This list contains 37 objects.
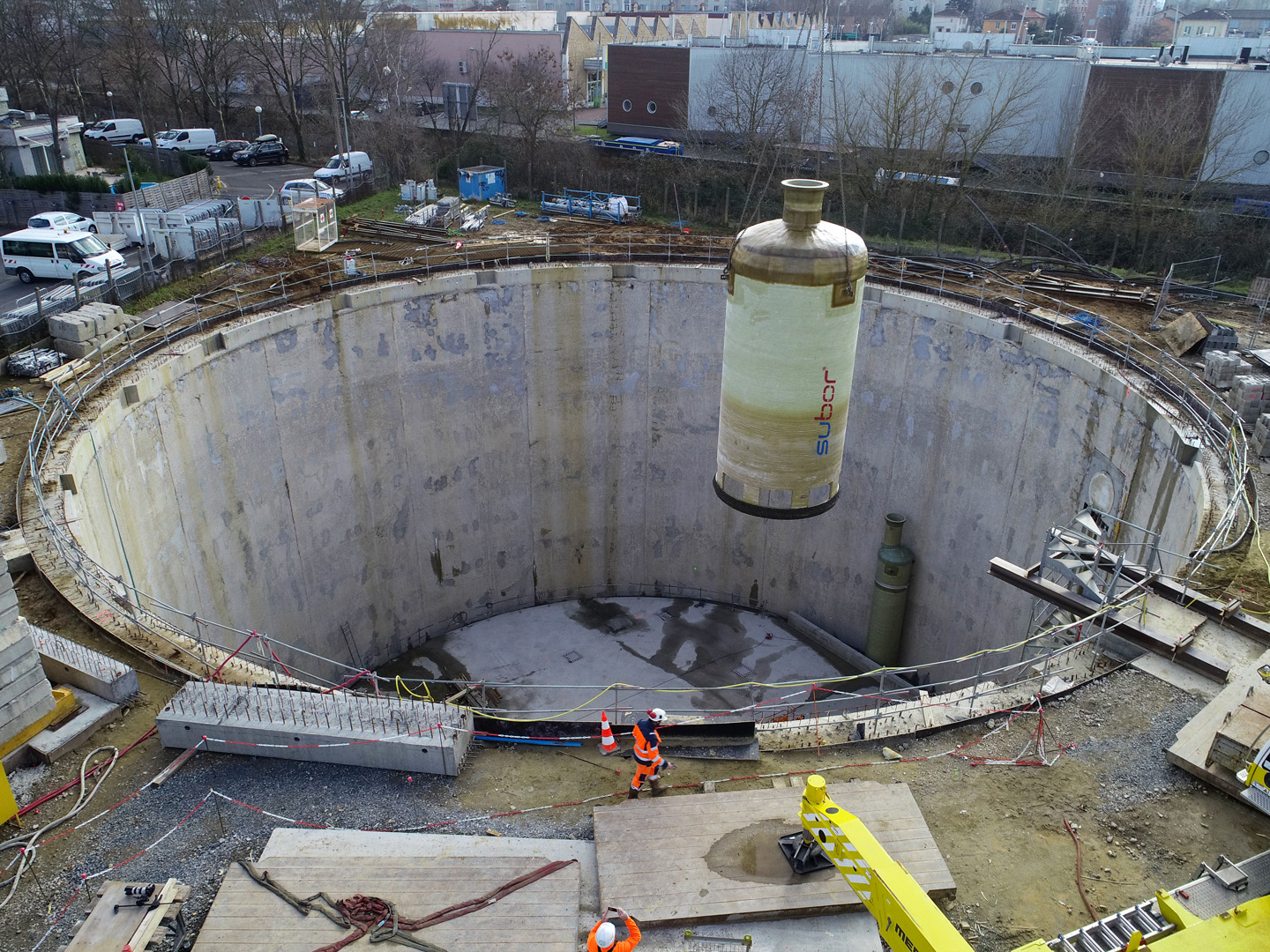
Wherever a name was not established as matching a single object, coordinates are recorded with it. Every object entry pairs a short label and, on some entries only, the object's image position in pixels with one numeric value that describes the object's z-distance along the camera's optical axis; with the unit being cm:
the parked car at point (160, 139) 5253
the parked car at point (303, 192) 3431
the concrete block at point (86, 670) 1266
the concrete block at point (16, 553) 1512
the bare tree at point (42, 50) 5116
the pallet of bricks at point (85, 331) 2256
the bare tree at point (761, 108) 4125
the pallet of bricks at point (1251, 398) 1922
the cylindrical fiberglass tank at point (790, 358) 1439
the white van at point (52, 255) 3064
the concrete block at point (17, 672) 1123
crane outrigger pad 980
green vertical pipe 2581
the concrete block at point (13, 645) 1085
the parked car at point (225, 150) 5309
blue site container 3791
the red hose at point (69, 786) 1112
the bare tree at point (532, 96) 4538
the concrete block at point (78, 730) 1184
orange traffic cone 1243
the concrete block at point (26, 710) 1146
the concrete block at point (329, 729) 1180
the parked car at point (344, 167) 4106
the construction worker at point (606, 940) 797
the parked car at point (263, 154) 5075
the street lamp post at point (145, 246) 2711
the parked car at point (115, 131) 5475
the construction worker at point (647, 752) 1120
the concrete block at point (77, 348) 2272
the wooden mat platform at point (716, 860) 958
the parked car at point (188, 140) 5303
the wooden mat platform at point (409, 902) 920
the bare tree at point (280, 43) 5422
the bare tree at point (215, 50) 5625
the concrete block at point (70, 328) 2252
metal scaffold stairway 1410
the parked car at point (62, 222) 3538
